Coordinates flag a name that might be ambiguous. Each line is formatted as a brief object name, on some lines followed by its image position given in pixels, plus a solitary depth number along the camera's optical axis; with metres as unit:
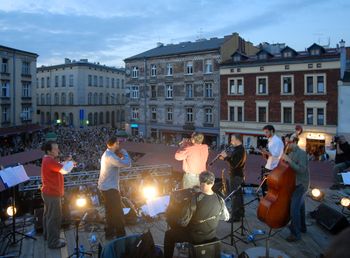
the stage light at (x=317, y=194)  8.85
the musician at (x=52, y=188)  5.80
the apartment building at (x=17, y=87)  35.97
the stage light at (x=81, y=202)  7.29
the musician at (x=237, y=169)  6.86
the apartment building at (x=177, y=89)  34.34
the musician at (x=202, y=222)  4.48
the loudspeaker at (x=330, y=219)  6.55
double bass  5.59
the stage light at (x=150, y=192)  7.83
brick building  27.19
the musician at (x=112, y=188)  6.20
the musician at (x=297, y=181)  5.90
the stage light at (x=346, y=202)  7.41
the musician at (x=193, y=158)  6.70
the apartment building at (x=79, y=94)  52.41
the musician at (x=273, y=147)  6.14
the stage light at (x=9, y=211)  6.79
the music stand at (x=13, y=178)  5.81
